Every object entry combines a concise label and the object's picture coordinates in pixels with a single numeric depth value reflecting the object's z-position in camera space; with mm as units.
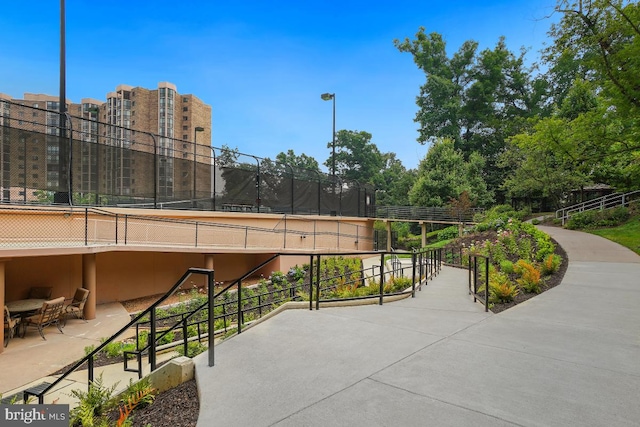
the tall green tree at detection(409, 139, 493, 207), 33312
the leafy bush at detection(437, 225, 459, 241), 29844
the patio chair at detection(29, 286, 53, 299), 10586
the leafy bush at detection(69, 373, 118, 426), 3152
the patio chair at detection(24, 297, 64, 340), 8992
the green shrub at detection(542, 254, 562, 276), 8992
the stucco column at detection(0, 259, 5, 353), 8219
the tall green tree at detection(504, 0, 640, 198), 9852
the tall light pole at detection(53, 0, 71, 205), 11375
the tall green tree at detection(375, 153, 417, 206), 44606
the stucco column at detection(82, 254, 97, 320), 10633
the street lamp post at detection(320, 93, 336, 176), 25194
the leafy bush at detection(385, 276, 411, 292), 7586
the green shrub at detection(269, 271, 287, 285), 14423
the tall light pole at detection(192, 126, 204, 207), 15808
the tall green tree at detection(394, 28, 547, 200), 41719
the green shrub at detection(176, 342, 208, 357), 5264
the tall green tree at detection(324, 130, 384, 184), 59281
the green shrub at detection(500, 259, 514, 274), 8953
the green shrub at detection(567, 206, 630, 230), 18781
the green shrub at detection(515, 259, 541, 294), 7328
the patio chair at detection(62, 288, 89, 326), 10238
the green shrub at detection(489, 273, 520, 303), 6531
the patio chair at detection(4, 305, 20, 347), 8562
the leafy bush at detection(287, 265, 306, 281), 15008
